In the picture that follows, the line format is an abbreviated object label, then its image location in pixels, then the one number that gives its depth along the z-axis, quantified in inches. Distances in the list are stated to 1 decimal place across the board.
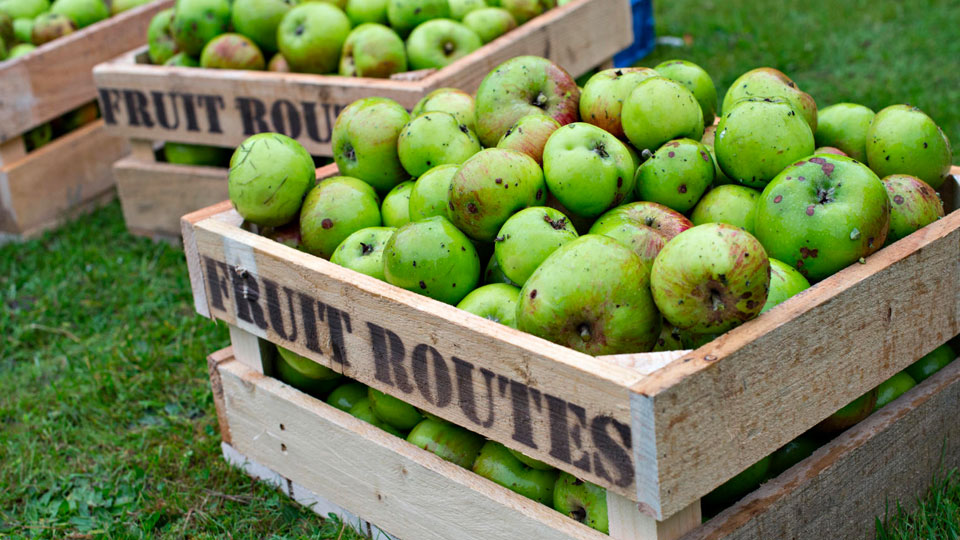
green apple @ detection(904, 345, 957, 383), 93.7
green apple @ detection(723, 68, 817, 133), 98.3
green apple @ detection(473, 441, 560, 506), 83.7
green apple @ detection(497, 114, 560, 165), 93.9
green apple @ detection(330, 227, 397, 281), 91.8
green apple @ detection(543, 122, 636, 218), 86.8
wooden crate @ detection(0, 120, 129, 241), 184.4
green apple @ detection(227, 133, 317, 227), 101.7
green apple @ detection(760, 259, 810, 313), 76.2
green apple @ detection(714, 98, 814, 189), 88.0
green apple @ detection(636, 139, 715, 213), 89.3
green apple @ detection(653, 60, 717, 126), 104.2
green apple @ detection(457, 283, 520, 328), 81.4
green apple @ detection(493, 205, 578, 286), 82.1
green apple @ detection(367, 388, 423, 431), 93.4
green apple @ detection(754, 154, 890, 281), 78.7
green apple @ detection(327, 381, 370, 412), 99.9
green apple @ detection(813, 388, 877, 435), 85.0
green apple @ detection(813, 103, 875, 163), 99.7
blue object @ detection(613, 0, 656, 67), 238.4
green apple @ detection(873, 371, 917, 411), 89.3
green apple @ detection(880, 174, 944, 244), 86.4
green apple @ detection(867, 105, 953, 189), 93.3
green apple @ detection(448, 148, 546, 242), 86.2
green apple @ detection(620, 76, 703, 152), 92.7
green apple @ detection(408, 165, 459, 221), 92.8
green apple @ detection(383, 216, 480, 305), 84.8
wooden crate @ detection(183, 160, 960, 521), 67.0
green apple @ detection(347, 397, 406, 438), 96.7
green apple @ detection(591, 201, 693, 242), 85.0
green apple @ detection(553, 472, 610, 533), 77.2
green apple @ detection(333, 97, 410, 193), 105.6
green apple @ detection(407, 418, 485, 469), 89.0
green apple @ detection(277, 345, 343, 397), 100.4
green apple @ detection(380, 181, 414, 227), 100.2
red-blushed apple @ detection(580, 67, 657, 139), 98.3
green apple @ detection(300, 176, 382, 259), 100.3
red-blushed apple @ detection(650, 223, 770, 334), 68.6
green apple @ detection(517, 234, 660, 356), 73.3
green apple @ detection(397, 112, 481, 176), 99.9
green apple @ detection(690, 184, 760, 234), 87.7
